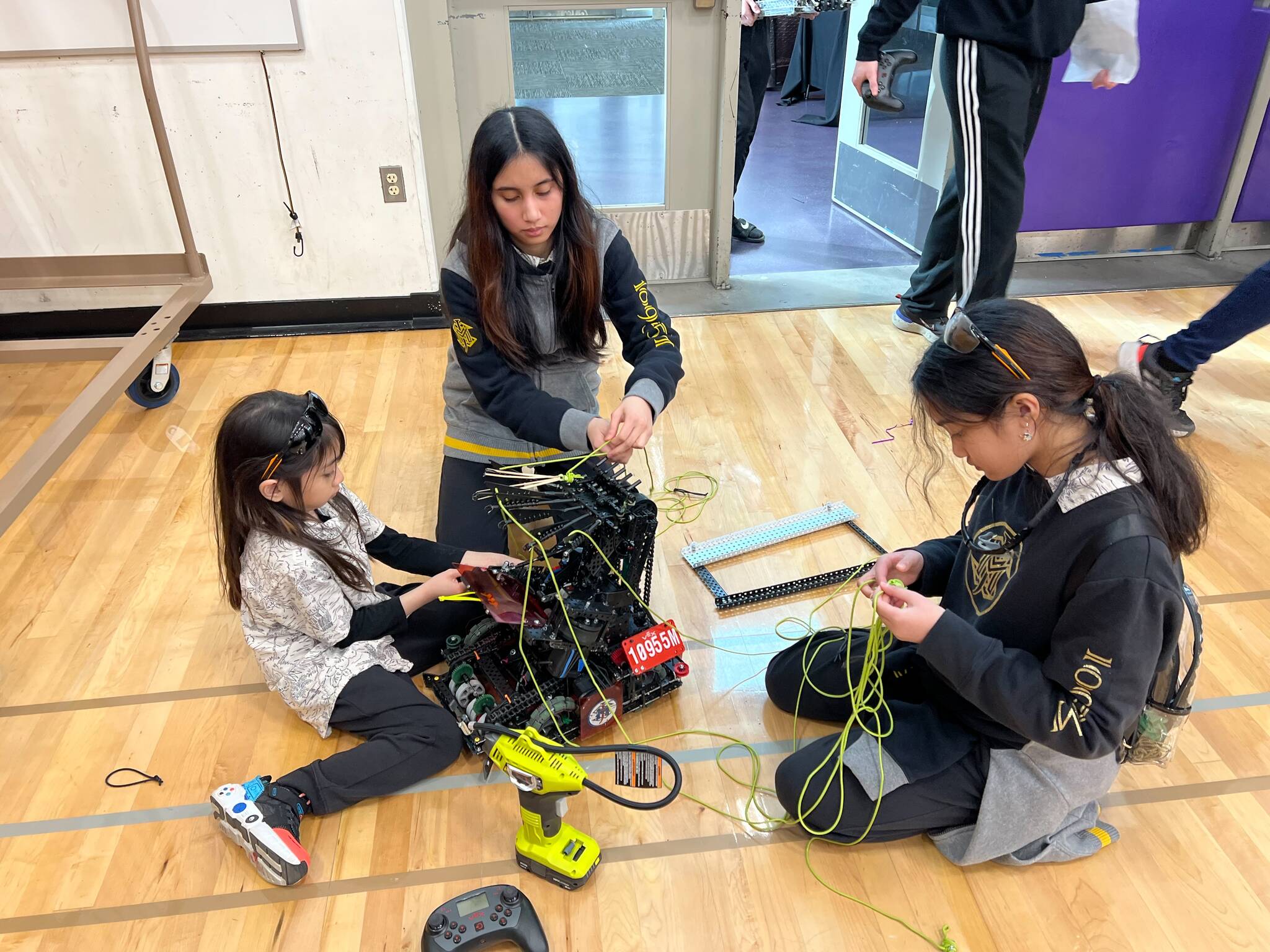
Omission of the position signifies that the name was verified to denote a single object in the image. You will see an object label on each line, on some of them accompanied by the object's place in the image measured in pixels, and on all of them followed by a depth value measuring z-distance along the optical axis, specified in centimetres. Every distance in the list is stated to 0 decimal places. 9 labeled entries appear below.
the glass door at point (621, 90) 323
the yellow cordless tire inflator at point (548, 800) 130
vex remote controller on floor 135
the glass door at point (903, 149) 359
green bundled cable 150
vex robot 162
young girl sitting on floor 150
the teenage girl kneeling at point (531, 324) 175
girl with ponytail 122
